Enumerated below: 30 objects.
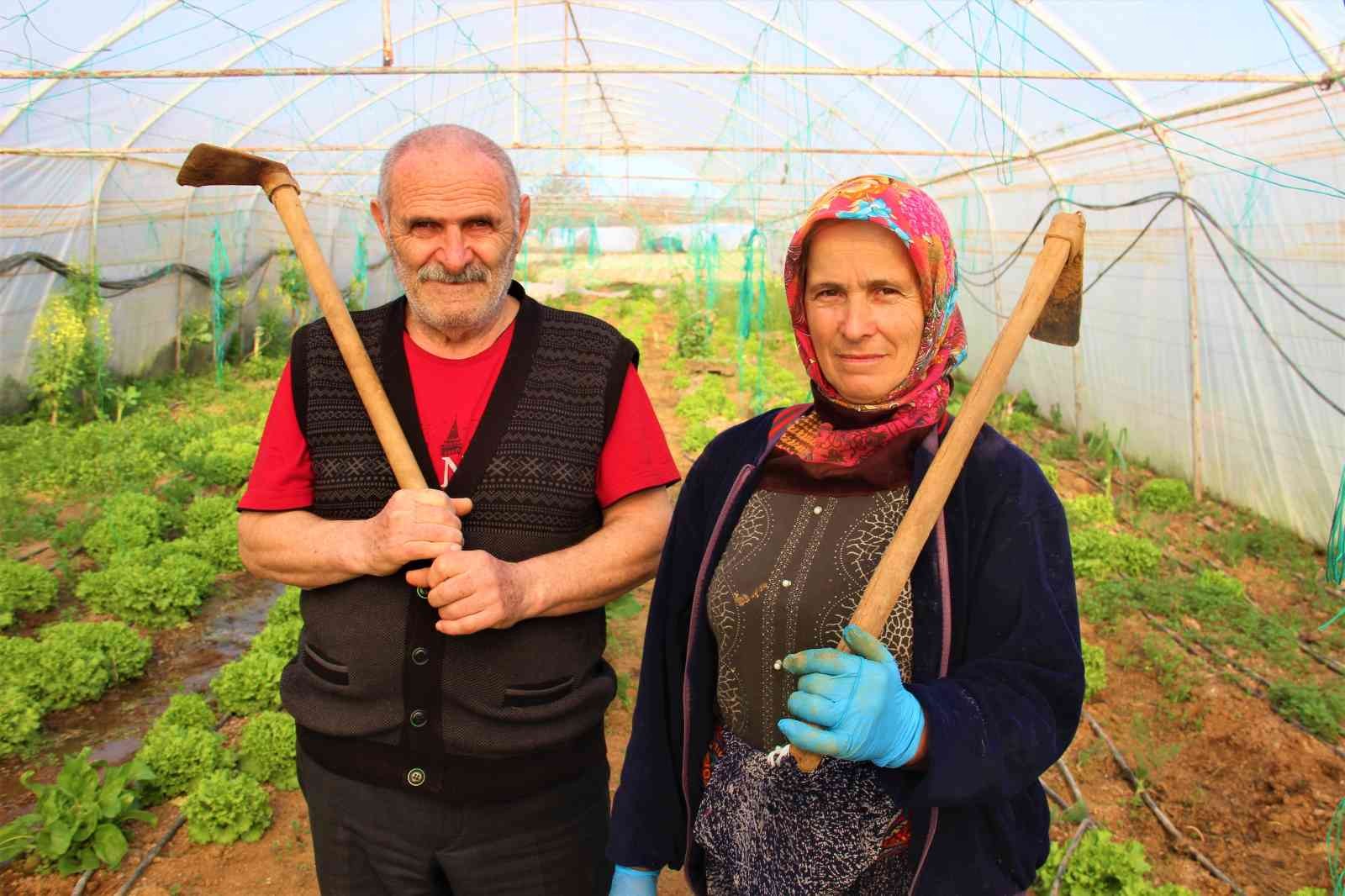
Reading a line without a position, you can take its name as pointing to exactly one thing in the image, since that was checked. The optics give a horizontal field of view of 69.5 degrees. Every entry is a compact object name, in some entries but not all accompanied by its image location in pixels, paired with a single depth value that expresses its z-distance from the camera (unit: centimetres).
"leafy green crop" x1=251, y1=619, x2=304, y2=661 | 445
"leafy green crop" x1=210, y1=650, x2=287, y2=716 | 412
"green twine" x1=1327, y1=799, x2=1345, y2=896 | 248
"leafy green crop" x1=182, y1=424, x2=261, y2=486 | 729
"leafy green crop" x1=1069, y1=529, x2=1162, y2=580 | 574
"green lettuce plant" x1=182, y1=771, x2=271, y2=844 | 328
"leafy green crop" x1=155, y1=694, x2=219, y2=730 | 386
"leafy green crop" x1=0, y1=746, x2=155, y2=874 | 303
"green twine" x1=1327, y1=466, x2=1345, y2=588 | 395
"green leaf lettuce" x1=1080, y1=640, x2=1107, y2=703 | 436
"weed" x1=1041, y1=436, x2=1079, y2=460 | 874
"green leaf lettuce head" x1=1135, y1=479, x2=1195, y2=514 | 719
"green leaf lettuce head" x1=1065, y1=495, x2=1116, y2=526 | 660
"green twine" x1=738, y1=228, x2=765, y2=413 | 903
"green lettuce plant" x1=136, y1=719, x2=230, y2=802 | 354
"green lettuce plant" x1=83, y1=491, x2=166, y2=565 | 579
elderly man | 164
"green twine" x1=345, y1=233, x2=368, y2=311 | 1549
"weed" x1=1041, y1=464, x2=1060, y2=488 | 758
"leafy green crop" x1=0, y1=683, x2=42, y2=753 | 379
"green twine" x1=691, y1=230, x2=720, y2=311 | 1402
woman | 122
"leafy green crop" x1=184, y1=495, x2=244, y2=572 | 580
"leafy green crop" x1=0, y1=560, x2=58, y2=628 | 496
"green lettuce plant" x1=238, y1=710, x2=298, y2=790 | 366
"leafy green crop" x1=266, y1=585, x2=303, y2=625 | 479
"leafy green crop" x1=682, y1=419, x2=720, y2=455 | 823
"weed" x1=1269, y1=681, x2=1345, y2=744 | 402
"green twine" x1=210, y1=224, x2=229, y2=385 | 1098
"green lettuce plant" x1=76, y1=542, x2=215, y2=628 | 504
